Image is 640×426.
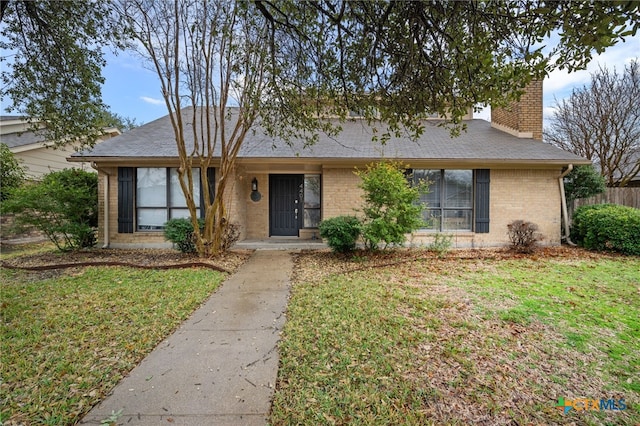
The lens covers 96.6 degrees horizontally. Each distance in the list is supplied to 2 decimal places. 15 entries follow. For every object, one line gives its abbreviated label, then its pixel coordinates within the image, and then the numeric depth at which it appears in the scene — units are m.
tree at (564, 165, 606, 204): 9.52
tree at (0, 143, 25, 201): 9.84
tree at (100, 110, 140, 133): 27.77
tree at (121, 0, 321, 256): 5.20
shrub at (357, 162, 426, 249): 7.19
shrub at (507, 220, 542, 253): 8.24
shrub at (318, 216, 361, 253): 7.50
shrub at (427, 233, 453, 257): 8.17
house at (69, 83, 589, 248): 8.77
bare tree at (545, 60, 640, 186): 12.97
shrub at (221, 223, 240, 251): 7.98
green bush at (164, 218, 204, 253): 7.79
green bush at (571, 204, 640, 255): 7.74
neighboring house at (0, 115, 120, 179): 11.69
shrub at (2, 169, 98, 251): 7.53
